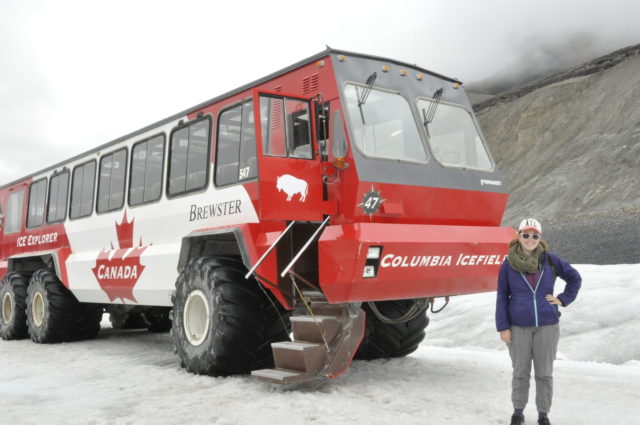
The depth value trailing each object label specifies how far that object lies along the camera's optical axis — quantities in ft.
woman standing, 14.88
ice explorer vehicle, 18.79
